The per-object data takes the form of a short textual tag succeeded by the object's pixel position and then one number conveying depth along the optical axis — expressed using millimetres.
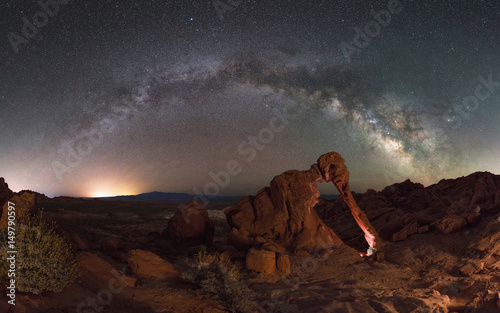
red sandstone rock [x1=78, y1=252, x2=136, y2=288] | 7469
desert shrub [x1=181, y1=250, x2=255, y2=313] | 7016
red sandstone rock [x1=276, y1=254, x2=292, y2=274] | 10205
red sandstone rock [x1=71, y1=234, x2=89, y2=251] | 9937
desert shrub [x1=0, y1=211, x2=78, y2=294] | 5246
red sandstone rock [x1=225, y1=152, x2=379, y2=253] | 13297
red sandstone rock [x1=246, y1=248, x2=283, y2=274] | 10008
